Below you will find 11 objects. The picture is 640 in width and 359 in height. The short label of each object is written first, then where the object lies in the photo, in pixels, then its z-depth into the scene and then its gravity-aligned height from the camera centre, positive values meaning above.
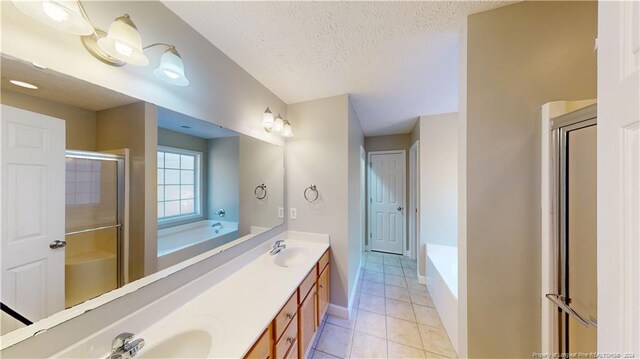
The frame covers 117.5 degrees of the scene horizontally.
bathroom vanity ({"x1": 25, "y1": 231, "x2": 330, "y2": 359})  0.78 -0.67
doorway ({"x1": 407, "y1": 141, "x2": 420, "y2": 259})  2.99 -0.33
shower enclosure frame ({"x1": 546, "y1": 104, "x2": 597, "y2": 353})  0.91 -0.22
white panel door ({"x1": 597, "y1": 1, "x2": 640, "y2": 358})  0.37 +0.00
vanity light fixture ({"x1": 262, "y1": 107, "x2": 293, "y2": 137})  1.73 +0.53
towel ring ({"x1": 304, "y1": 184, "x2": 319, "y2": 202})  2.10 -0.15
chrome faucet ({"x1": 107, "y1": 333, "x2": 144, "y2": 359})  0.70 -0.62
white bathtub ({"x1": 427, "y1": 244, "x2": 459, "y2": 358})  1.69 -1.05
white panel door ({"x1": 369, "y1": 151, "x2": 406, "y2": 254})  3.73 -0.42
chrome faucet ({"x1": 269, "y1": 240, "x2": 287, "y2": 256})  1.75 -0.63
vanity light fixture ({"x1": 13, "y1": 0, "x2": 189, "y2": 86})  0.60 +0.52
